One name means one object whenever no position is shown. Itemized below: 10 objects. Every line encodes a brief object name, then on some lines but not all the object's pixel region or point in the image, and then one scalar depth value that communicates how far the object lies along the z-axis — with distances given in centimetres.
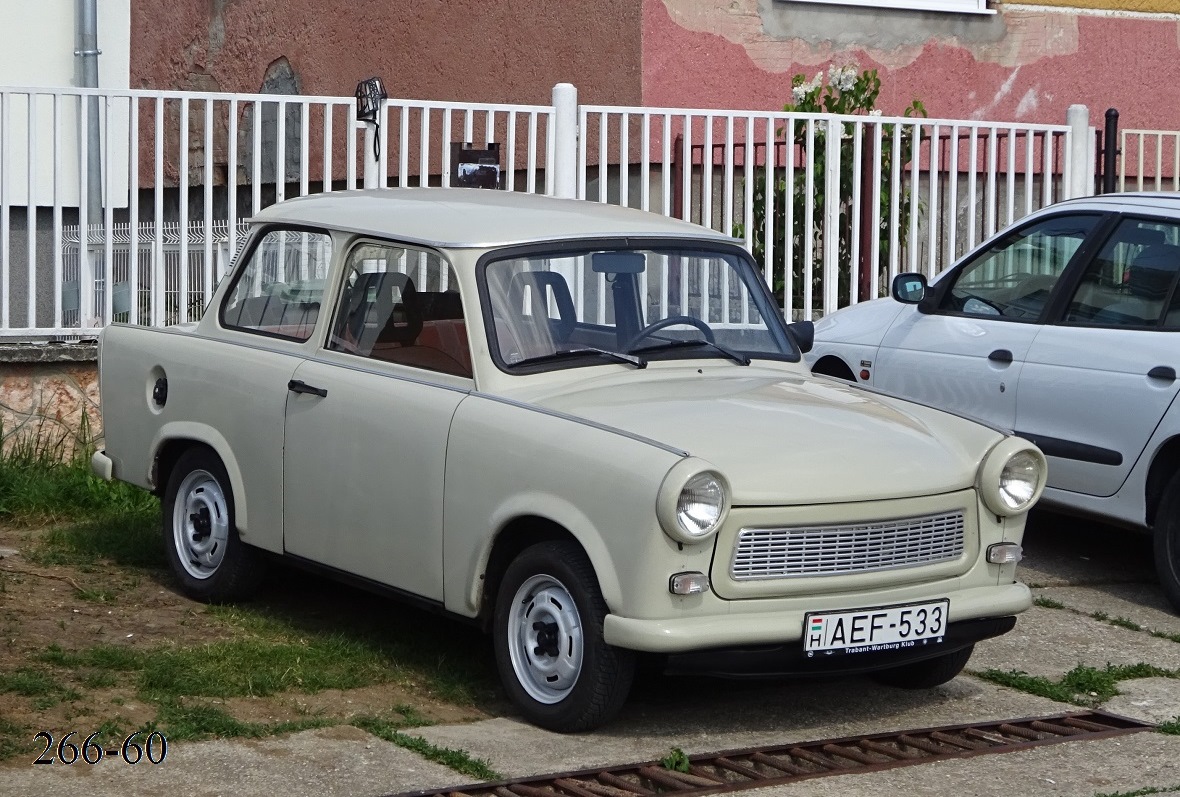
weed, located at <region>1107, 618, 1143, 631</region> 713
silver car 732
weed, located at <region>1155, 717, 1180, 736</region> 569
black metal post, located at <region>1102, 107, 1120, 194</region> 1200
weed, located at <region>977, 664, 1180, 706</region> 613
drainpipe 1462
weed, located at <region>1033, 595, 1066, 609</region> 747
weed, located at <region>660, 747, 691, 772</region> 511
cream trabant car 523
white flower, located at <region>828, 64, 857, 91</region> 1209
